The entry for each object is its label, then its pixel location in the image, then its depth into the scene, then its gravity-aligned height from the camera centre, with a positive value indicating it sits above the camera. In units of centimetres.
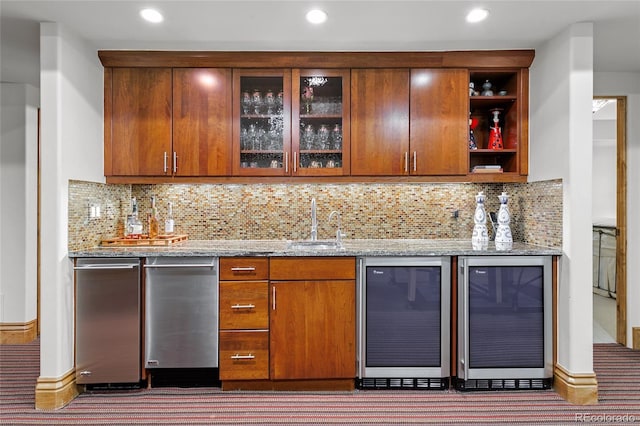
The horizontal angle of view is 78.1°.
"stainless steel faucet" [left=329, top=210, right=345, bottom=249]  333 -15
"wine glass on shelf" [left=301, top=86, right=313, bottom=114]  305 +88
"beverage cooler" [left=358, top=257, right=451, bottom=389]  265 -71
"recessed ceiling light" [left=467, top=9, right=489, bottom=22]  239 +122
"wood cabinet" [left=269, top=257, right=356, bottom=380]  265 -75
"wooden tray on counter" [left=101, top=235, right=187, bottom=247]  297 -22
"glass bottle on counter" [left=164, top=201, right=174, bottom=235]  329 -8
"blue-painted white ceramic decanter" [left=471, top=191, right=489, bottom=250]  295 -11
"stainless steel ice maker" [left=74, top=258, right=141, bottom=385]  262 -66
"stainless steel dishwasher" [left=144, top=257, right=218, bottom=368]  264 -66
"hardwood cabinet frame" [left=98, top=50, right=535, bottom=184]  295 +111
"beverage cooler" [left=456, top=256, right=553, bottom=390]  265 -74
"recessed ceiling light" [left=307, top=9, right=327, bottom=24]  240 +122
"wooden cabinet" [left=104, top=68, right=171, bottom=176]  299 +69
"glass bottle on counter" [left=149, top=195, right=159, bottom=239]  326 -7
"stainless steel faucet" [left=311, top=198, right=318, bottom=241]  324 -9
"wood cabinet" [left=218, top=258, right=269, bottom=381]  265 -79
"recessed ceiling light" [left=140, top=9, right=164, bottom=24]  239 +122
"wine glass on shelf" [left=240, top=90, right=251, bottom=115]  305 +85
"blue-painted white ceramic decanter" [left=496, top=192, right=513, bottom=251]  291 -12
